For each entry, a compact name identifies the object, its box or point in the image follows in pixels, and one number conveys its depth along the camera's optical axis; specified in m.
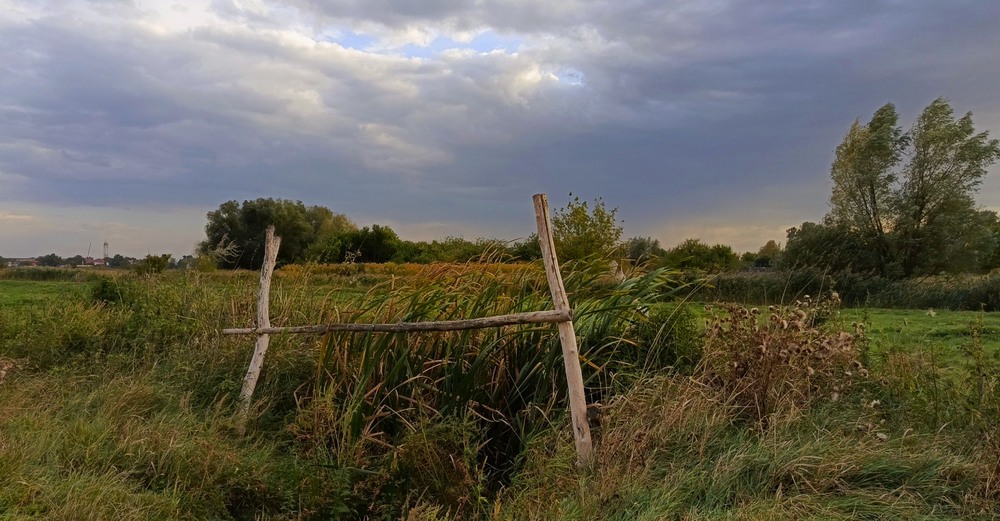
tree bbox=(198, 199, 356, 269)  44.22
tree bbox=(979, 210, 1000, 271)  29.86
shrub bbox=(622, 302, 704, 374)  5.95
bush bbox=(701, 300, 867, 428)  4.88
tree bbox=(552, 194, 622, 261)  23.14
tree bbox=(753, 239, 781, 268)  32.72
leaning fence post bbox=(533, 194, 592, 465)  4.67
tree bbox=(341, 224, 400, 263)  42.42
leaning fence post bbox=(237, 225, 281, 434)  6.61
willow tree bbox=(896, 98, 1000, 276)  29.44
